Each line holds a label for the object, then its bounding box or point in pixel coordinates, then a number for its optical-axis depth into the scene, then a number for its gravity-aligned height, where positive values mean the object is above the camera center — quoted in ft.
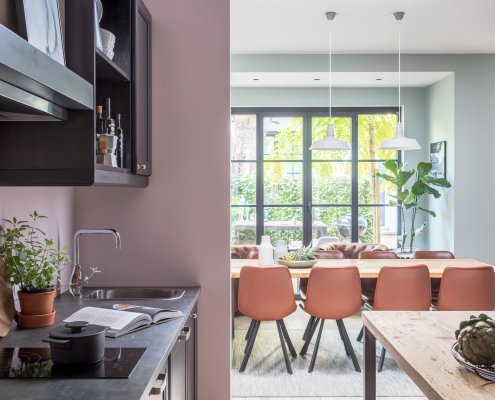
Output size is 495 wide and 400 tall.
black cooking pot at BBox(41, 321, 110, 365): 3.69 -1.30
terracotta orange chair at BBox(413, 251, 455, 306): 13.34 -1.82
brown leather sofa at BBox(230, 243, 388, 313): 16.46 -2.04
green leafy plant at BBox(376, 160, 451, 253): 18.02 +0.56
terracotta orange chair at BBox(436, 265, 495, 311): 9.90 -2.14
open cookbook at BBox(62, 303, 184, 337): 4.75 -1.43
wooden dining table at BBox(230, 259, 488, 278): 10.64 -1.90
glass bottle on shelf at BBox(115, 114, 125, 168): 5.85 +0.73
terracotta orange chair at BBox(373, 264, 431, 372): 9.98 -2.15
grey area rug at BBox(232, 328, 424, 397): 9.31 -4.31
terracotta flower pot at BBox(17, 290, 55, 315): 4.80 -1.20
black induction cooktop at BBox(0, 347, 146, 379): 3.58 -1.50
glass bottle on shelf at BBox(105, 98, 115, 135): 5.47 +0.98
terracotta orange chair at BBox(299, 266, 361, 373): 9.99 -2.29
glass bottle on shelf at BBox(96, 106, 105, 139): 5.47 +0.97
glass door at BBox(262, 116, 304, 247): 20.79 +1.02
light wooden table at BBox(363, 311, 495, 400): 3.56 -1.62
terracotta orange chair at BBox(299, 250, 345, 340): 13.24 -1.87
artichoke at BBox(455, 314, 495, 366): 3.59 -1.25
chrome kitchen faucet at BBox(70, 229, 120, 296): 6.42 -1.00
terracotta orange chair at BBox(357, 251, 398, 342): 13.41 -1.89
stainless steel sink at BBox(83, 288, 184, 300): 7.09 -1.62
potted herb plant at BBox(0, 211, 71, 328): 4.69 -0.95
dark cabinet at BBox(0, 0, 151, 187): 3.39 +0.87
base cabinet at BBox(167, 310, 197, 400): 5.09 -2.33
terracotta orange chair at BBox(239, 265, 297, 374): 9.91 -2.27
